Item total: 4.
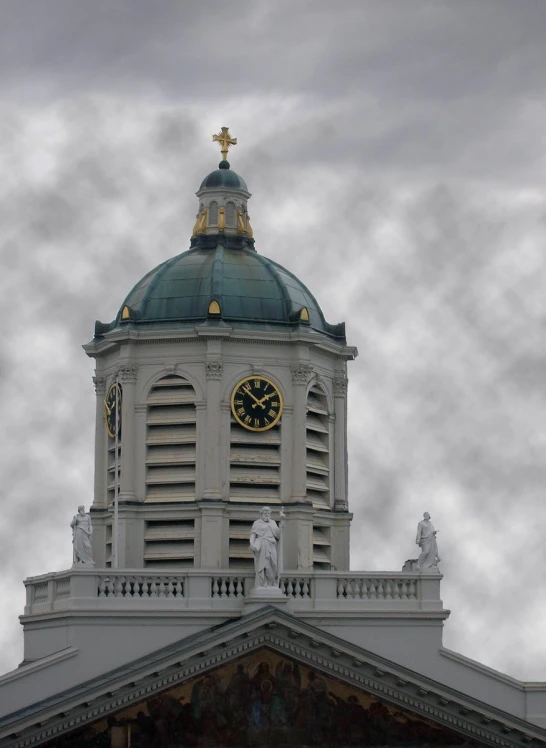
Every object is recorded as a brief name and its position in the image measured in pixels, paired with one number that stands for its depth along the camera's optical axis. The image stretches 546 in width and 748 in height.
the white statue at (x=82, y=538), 66.19
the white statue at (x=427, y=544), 67.88
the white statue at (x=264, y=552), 65.56
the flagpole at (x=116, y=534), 69.44
